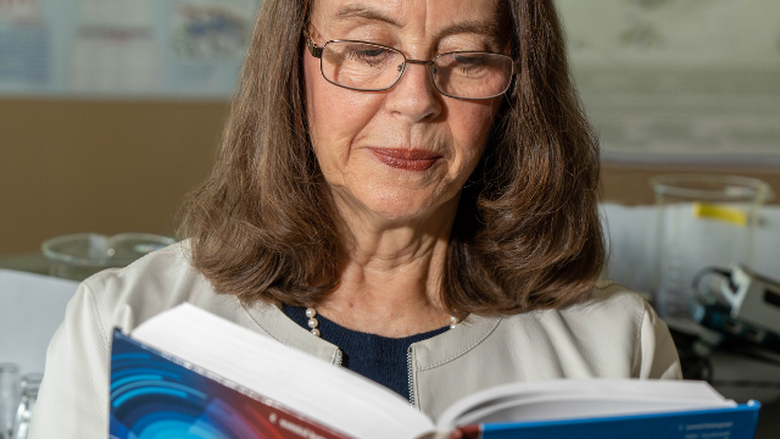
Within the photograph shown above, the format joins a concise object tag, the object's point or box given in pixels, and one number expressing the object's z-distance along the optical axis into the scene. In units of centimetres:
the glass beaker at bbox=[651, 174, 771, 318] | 197
